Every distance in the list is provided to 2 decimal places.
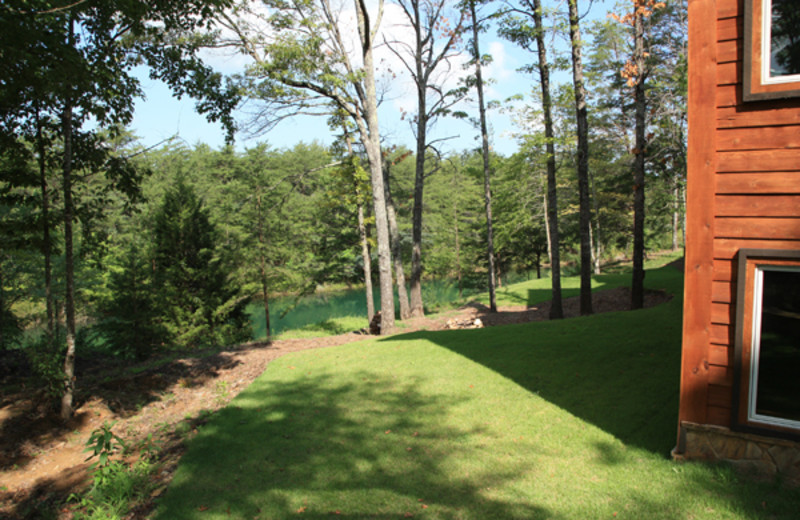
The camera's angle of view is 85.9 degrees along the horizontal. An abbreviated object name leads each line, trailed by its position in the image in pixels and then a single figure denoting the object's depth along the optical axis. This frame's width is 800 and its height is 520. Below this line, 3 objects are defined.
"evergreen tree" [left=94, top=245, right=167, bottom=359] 14.20
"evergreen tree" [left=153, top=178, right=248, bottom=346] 17.53
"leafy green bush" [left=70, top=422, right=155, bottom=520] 4.36
